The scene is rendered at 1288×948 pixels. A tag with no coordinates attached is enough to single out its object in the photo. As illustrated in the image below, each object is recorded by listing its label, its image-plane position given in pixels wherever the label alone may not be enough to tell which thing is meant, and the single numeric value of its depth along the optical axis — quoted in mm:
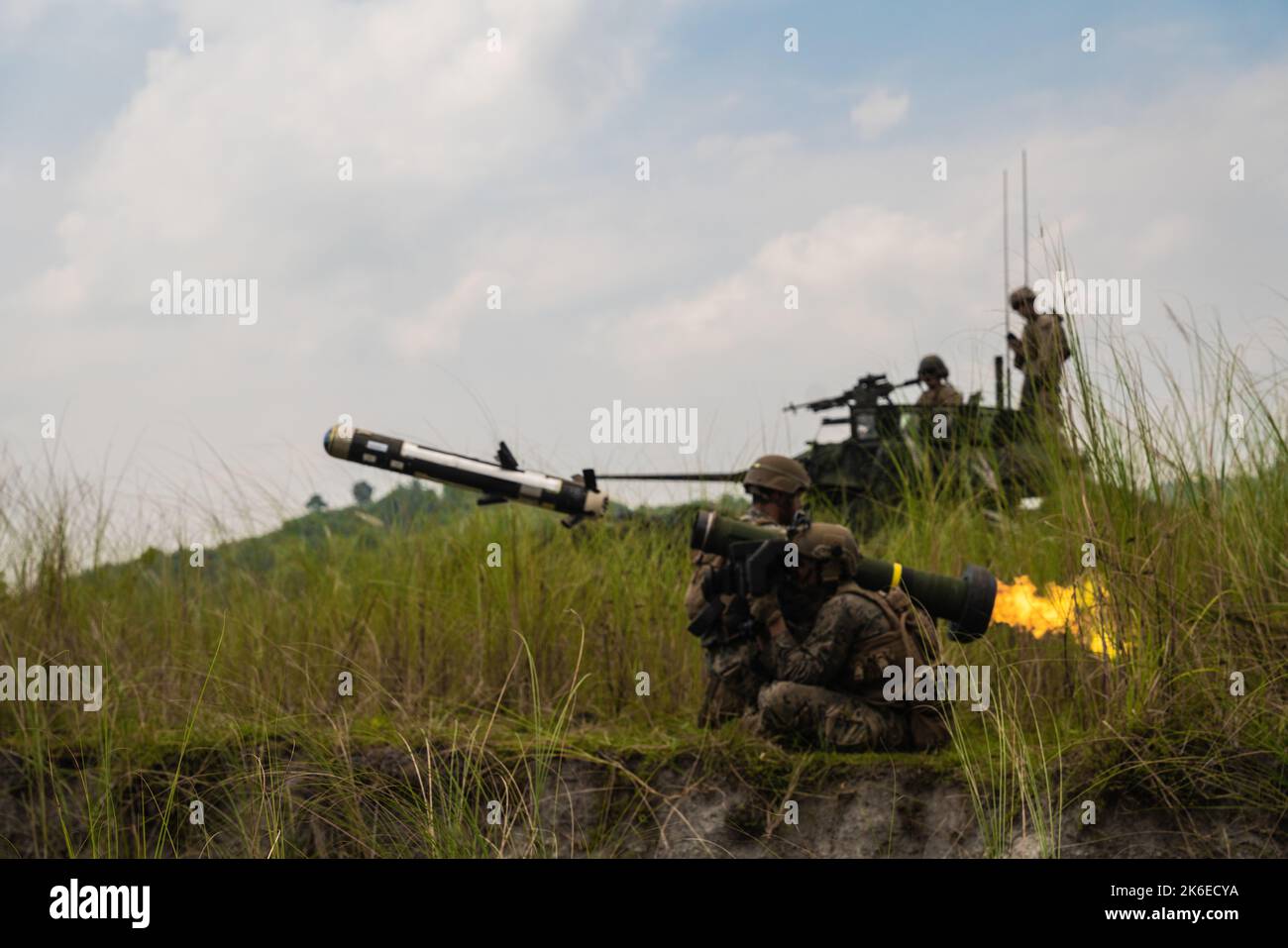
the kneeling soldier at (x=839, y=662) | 5723
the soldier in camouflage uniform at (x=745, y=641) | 6078
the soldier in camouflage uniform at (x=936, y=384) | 11680
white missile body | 6008
